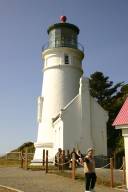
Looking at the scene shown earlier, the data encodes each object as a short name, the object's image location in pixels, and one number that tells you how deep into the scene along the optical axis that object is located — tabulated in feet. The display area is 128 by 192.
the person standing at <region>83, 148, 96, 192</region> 25.48
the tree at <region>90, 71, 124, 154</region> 75.14
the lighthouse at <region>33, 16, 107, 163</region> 58.76
